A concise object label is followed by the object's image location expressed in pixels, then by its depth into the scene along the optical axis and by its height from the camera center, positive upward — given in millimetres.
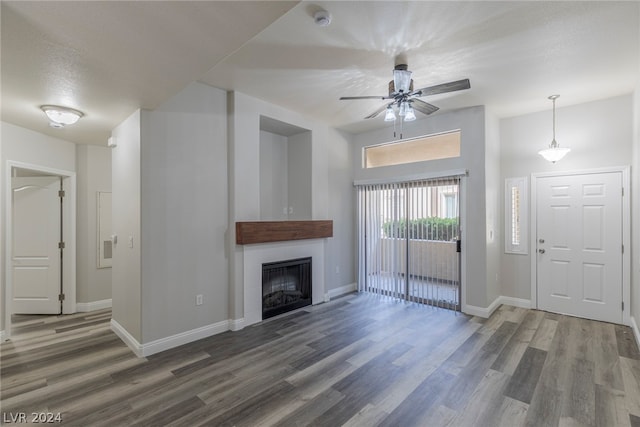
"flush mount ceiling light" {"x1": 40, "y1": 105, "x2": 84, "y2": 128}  3111 +1055
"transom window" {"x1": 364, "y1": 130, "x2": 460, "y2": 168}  4746 +1081
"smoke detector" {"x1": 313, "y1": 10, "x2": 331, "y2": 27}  2258 +1498
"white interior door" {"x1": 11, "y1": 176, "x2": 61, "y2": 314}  4594 -533
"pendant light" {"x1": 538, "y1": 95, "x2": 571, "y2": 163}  3998 +816
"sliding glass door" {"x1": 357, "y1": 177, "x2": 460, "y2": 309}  4605 -457
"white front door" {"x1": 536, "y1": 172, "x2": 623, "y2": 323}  4031 -465
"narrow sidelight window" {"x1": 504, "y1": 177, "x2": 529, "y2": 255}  4676 -42
